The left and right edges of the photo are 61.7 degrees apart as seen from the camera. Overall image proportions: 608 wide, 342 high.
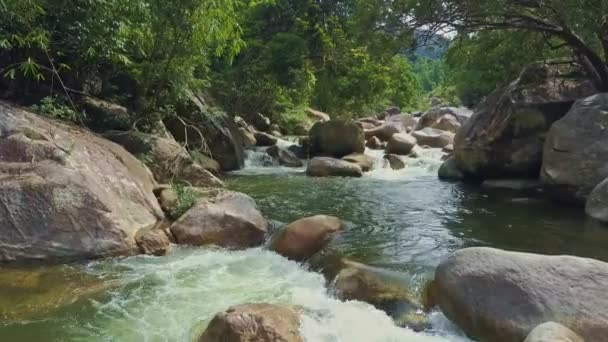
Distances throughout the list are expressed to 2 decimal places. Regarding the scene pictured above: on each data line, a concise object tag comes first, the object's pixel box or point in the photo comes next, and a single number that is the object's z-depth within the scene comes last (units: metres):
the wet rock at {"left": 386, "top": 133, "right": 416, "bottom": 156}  17.94
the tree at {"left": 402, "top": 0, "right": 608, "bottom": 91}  8.77
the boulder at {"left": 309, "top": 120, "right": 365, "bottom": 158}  17.48
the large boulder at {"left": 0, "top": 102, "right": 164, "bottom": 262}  6.15
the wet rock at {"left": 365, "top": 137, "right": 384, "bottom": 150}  20.42
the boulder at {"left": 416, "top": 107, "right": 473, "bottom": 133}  24.75
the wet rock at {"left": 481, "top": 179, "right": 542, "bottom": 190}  11.45
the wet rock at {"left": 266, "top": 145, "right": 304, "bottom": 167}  16.92
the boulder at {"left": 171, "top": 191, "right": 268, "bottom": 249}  7.25
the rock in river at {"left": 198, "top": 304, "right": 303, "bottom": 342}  4.20
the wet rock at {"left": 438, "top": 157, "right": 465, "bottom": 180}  13.76
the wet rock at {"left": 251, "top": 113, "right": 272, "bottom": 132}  22.80
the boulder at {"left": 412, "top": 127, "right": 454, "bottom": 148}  19.89
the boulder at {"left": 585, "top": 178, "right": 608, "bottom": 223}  8.13
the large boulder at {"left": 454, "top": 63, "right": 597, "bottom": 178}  11.47
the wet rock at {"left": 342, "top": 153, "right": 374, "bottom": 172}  15.46
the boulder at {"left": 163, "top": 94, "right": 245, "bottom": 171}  13.67
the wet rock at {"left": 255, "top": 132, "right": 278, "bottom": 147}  19.81
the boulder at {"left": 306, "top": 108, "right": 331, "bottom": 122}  28.31
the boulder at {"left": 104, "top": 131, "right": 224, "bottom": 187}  9.98
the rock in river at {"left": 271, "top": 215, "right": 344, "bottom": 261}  6.93
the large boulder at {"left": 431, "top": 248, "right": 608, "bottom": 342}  4.27
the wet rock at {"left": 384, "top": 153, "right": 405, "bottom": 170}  16.00
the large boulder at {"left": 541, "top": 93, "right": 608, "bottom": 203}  8.98
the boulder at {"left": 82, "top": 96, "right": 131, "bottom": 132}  10.54
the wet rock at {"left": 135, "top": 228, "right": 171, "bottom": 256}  6.73
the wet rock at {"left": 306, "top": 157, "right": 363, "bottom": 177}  14.44
